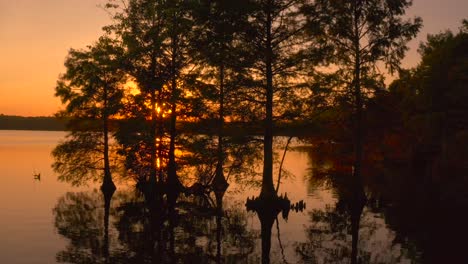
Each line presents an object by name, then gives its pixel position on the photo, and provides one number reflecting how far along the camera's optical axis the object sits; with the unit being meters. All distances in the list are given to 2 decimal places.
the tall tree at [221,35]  27.30
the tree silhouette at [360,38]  30.45
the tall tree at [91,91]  35.91
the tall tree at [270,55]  28.12
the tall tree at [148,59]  34.00
